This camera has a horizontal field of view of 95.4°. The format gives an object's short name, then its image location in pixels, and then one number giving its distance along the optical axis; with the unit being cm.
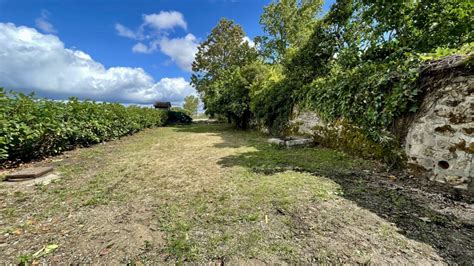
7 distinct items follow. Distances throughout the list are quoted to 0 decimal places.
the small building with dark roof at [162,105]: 2798
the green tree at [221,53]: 2277
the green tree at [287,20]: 1816
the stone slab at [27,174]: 341
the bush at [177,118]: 2084
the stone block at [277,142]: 632
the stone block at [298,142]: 613
